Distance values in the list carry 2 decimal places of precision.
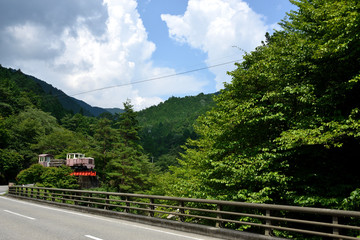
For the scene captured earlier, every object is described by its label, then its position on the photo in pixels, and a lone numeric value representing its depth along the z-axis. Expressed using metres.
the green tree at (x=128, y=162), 41.06
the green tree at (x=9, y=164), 53.81
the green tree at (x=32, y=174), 41.62
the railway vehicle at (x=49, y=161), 49.81
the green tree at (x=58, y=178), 38.53
